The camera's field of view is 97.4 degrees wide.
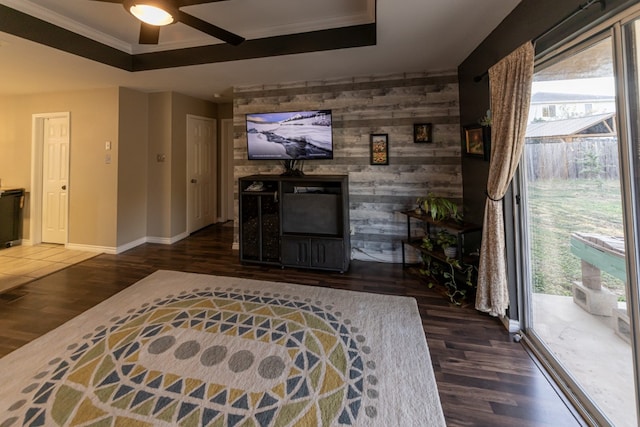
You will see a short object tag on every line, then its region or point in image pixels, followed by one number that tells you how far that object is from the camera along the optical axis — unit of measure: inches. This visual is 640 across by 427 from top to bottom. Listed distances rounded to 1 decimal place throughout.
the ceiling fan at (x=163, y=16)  68.6
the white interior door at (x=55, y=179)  174.2
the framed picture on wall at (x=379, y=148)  144.3
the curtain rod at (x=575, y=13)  52.7
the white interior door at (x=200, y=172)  199.5
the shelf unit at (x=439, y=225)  107.3
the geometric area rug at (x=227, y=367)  56.5
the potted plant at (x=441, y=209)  122.9
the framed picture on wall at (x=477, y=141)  102.7
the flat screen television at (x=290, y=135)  148.4
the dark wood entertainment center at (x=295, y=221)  134.6
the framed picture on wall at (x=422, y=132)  138.5
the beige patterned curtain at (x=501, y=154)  74.4
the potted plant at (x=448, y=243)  113.7
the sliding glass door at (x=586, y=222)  51.1
